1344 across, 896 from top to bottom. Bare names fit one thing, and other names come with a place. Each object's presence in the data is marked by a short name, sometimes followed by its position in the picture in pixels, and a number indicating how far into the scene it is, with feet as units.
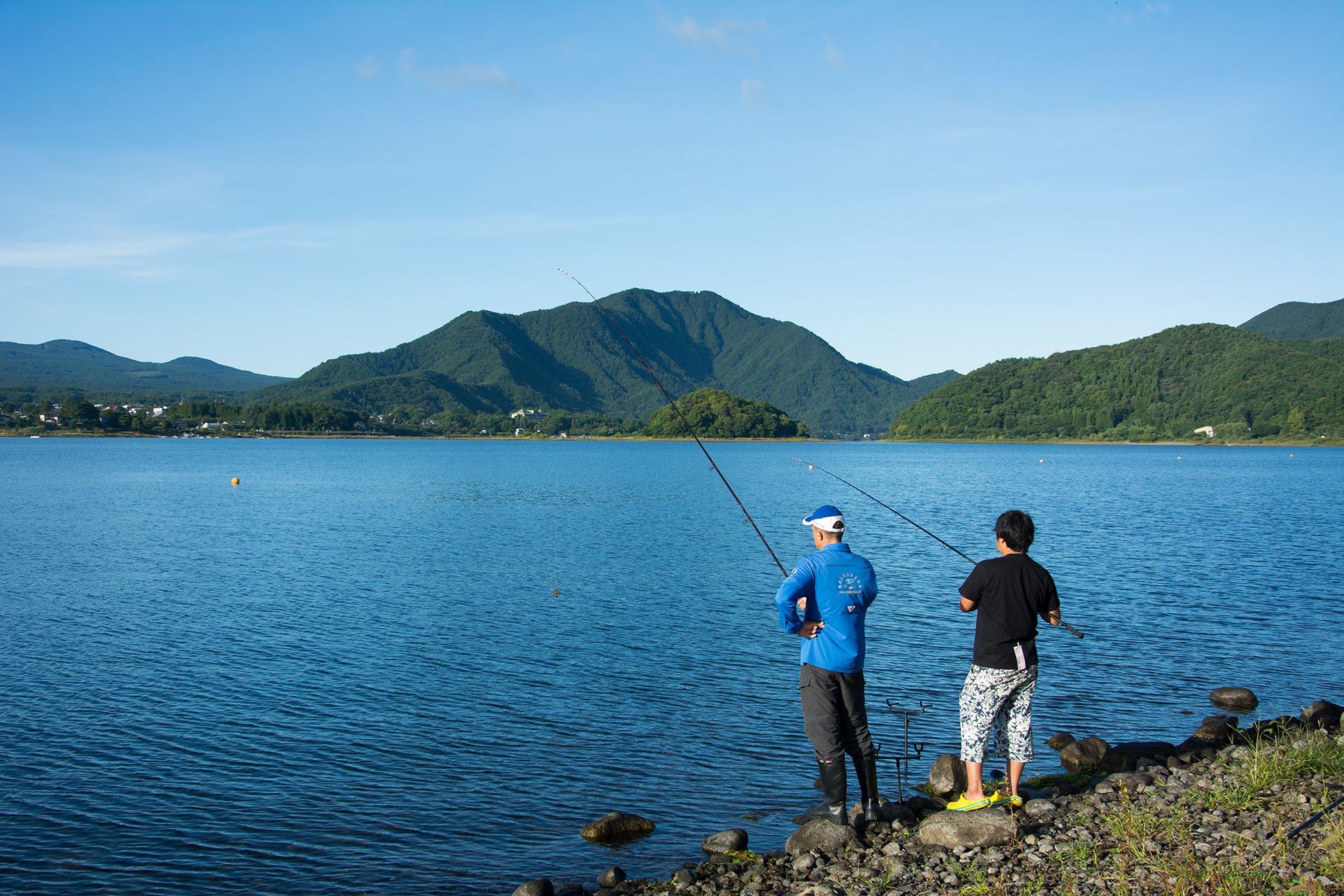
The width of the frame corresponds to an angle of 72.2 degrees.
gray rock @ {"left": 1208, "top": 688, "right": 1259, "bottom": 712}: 45.27
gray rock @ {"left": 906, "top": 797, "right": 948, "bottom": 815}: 29.78
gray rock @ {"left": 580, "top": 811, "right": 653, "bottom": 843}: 31.14
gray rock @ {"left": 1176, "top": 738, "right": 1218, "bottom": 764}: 34.58
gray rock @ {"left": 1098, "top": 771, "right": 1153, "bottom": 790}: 30.66
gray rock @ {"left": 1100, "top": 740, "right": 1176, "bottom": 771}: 34.55
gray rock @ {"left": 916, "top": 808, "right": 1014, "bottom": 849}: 25.14
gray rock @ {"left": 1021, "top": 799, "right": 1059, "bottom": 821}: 27.14
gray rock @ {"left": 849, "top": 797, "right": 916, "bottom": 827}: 28.04
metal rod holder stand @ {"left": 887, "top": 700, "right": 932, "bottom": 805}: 31.34
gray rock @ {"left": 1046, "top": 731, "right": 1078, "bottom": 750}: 39.22
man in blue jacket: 24.49
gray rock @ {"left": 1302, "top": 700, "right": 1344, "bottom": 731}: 37.73
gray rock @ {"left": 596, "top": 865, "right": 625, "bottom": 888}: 27.20
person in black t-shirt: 24.20
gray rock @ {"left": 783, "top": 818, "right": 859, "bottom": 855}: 26.58
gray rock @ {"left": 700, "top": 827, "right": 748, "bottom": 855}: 28.94
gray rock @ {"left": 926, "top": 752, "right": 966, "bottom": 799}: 32.27
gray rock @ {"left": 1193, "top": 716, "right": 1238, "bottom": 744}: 38.14
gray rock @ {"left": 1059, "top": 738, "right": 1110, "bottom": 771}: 35.60
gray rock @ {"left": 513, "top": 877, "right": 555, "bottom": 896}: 26.07
